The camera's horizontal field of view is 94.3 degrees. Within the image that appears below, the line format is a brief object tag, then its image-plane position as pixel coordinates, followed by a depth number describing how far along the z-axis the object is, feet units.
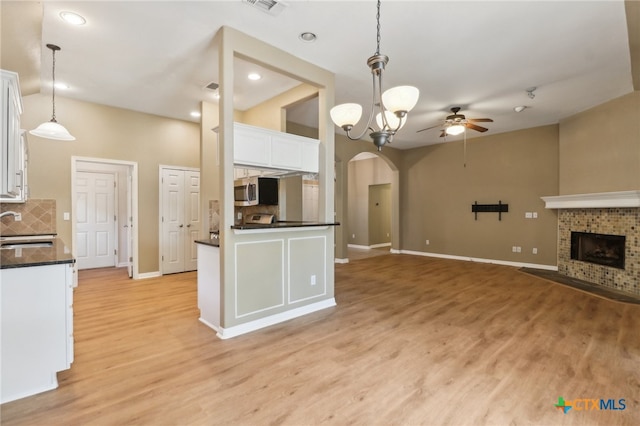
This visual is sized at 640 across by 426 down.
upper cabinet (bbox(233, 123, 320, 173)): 10.66
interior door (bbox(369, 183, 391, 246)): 32.04
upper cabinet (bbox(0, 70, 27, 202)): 7.28
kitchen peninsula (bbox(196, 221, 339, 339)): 10.24
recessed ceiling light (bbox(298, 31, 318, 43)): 10.13
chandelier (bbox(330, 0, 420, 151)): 7.18
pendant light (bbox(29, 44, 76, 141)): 10.68
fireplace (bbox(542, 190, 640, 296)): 15.30
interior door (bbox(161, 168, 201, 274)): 19.12
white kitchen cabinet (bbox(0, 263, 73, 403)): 6.51
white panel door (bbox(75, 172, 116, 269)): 20.94
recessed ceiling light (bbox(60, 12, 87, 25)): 9.09
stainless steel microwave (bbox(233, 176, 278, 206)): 15.81
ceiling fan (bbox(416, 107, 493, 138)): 16.55
